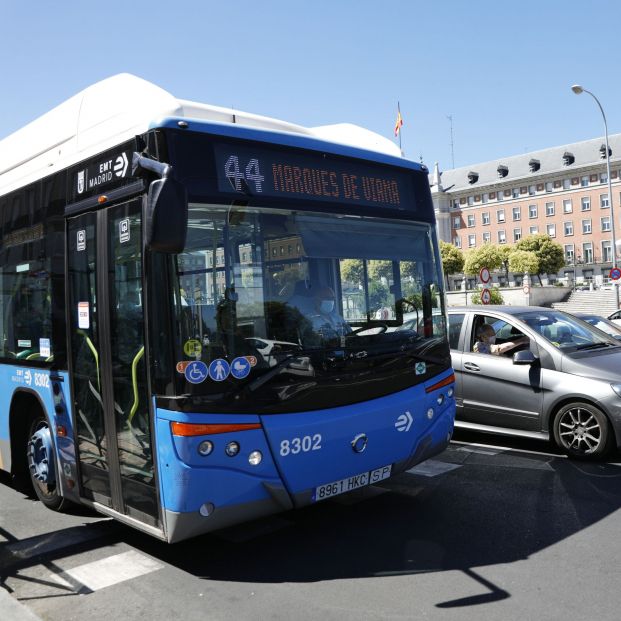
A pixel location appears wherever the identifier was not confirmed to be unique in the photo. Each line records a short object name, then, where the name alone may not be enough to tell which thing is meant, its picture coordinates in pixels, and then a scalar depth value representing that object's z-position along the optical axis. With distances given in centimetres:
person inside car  808
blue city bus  405
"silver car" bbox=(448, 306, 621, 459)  704
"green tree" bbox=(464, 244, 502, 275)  7950
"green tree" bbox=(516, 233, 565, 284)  7944
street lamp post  3123
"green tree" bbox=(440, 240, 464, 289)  8246
